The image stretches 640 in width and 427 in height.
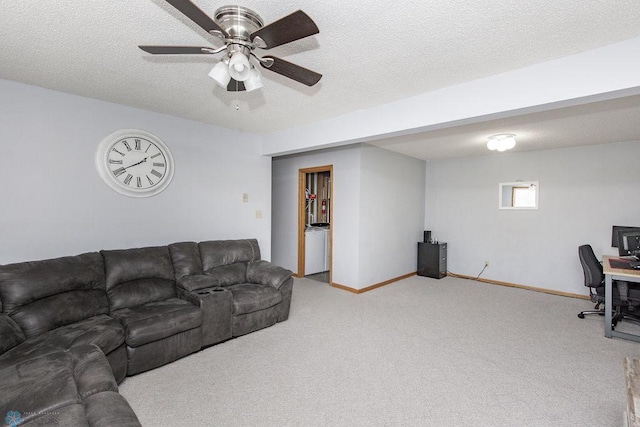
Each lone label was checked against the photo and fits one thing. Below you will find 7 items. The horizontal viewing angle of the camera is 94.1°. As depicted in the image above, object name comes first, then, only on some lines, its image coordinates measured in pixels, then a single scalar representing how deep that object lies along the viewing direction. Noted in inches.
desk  122.4
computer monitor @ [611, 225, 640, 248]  154.7
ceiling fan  50.8
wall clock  122.6
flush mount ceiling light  151.9
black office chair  131.0
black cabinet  221.6
